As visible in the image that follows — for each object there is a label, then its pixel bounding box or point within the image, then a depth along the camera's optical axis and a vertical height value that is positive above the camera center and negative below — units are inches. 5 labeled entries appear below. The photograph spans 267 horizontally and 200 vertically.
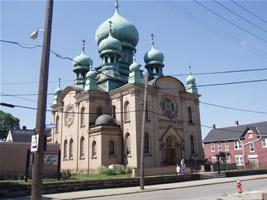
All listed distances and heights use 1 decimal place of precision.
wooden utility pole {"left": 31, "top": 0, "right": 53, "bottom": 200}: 411.8 +93.5
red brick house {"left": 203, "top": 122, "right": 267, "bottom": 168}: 2374.5 +275.9
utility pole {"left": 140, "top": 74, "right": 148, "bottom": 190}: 896.9 +35.4
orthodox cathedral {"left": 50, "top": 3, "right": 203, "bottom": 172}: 1572.3 +352.4
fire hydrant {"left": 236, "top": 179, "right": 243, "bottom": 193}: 744.9 -13.2
